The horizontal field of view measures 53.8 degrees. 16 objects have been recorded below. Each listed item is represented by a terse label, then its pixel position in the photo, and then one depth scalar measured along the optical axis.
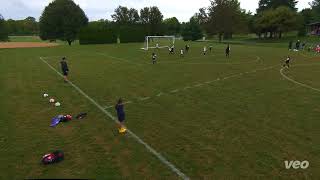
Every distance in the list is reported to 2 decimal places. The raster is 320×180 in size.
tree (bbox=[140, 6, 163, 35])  106.38
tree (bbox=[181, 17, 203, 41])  99.69
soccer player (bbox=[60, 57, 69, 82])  23.95
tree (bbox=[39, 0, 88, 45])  83.50
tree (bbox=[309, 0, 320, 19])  105.24
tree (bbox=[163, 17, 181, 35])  139.75
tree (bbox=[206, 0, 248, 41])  89.25
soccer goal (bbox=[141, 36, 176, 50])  67.11
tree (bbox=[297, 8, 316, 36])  91.69
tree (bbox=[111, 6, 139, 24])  127.01
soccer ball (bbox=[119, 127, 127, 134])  12.68
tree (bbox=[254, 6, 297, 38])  87.94
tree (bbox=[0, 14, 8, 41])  87.94
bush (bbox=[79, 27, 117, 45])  74.00
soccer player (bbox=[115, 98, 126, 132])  12.63
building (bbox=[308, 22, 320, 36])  92.21
